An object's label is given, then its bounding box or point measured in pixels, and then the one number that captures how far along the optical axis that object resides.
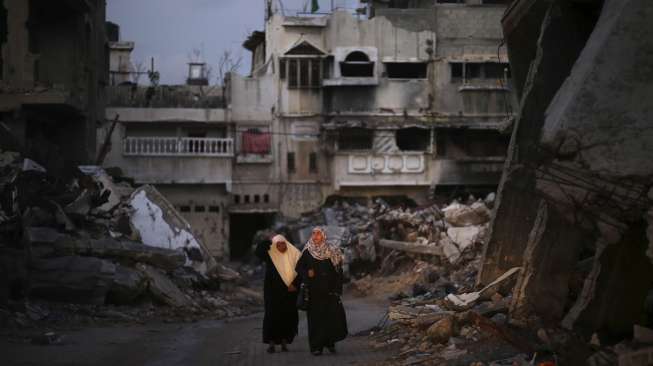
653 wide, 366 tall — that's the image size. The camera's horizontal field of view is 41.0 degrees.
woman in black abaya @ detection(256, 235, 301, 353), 11.83
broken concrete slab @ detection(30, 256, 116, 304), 14.63
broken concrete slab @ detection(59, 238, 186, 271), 16.17
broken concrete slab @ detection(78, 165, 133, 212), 21.31
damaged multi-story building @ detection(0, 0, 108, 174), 21.62
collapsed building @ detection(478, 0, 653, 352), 7.94
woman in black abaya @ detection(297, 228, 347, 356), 11.23
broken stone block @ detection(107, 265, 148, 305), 15.59
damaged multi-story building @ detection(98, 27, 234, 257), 38.12
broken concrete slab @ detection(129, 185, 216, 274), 21.03
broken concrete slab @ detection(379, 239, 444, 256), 23.12
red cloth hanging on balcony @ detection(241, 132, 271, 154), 39.62
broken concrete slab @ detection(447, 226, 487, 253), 21.18
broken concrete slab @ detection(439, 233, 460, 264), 21.23
